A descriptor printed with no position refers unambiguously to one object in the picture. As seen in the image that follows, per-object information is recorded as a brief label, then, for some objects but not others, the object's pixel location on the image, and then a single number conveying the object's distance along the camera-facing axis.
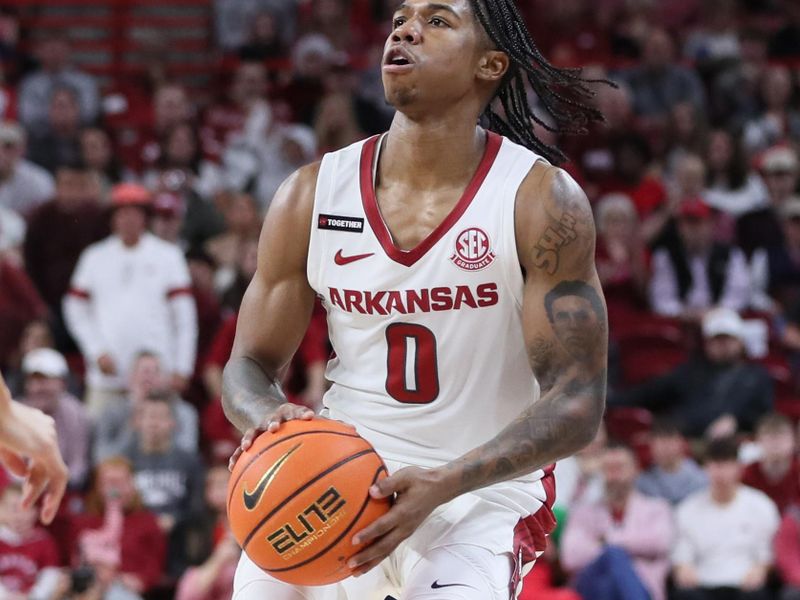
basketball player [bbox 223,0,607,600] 4.07
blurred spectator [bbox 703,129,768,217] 12.62
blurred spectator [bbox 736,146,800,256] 12.02
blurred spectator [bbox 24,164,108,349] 10.85
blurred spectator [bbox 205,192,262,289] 11.06
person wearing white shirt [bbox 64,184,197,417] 10.16
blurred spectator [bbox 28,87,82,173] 12.14
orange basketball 3.75
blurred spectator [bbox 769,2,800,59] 14.86
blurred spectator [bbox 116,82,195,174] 12.54
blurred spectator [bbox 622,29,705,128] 13.80
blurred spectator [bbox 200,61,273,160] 13.00
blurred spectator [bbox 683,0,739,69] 14.62
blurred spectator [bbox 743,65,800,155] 13.56
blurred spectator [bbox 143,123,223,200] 12.00
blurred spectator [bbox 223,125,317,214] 12.41
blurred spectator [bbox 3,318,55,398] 9.95
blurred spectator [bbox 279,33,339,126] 13.61
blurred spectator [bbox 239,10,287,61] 14.12
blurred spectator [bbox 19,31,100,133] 12.70
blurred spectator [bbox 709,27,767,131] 13.86
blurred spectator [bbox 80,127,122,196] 11.79
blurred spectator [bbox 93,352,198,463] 9.59
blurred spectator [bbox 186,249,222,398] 10.55
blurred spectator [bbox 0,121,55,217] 11.45
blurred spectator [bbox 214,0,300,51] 14.41
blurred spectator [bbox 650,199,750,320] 11.47
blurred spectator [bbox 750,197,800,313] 11.79
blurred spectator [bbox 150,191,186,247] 10.99
